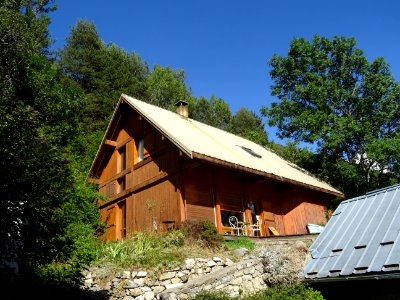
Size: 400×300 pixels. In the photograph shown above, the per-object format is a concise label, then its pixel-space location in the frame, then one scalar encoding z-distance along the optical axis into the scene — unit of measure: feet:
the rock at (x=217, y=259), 37.48
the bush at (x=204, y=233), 40.83
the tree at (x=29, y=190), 19.53
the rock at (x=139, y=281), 34.15
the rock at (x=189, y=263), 35.50
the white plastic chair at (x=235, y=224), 51.78
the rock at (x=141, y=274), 34.60
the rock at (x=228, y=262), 37.87
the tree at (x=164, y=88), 127.80
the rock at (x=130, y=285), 33.83
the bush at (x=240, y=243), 42.91
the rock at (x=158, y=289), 33.68
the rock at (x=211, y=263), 36.68
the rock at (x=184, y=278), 34.78
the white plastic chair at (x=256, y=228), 54.65
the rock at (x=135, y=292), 33.55
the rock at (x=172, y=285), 33.83
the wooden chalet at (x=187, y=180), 49.60
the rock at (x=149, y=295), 33.27
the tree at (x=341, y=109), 74.49
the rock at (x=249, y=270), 32.48
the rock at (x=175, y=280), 34.37
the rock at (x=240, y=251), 40.41
